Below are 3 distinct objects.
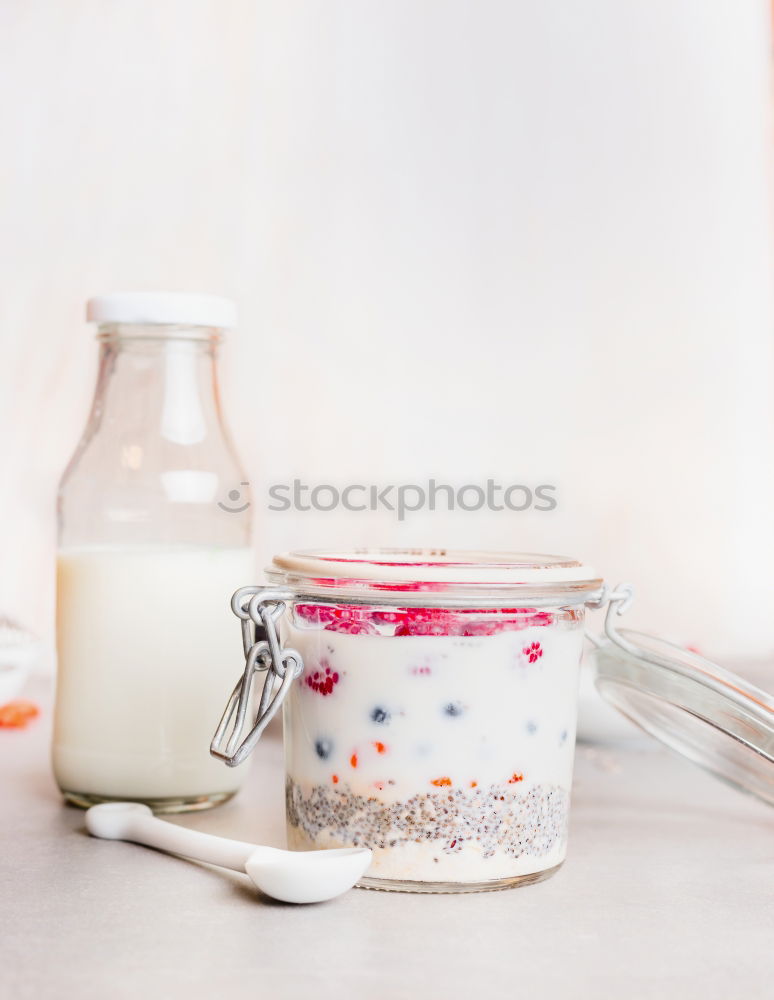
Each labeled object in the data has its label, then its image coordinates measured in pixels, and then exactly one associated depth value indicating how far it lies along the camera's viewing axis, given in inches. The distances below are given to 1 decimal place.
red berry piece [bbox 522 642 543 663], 22.5
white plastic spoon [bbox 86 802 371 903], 21.7
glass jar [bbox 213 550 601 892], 21.8
